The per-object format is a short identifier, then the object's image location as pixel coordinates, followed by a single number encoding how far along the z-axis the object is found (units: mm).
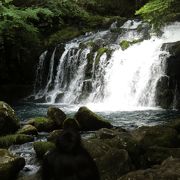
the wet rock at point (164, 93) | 18500
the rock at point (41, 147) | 9586
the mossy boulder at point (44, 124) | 12828
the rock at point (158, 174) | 6219
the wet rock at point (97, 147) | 8383
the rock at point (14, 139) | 10945
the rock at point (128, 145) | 8741
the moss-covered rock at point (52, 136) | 10680
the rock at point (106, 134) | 10375
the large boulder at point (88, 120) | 12828
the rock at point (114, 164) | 7586
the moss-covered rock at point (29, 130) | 12224
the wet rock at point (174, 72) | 18484
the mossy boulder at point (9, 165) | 8127
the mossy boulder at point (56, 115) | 12930
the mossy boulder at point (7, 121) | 12234
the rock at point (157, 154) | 8367
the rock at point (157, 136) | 9406
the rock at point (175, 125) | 11325
